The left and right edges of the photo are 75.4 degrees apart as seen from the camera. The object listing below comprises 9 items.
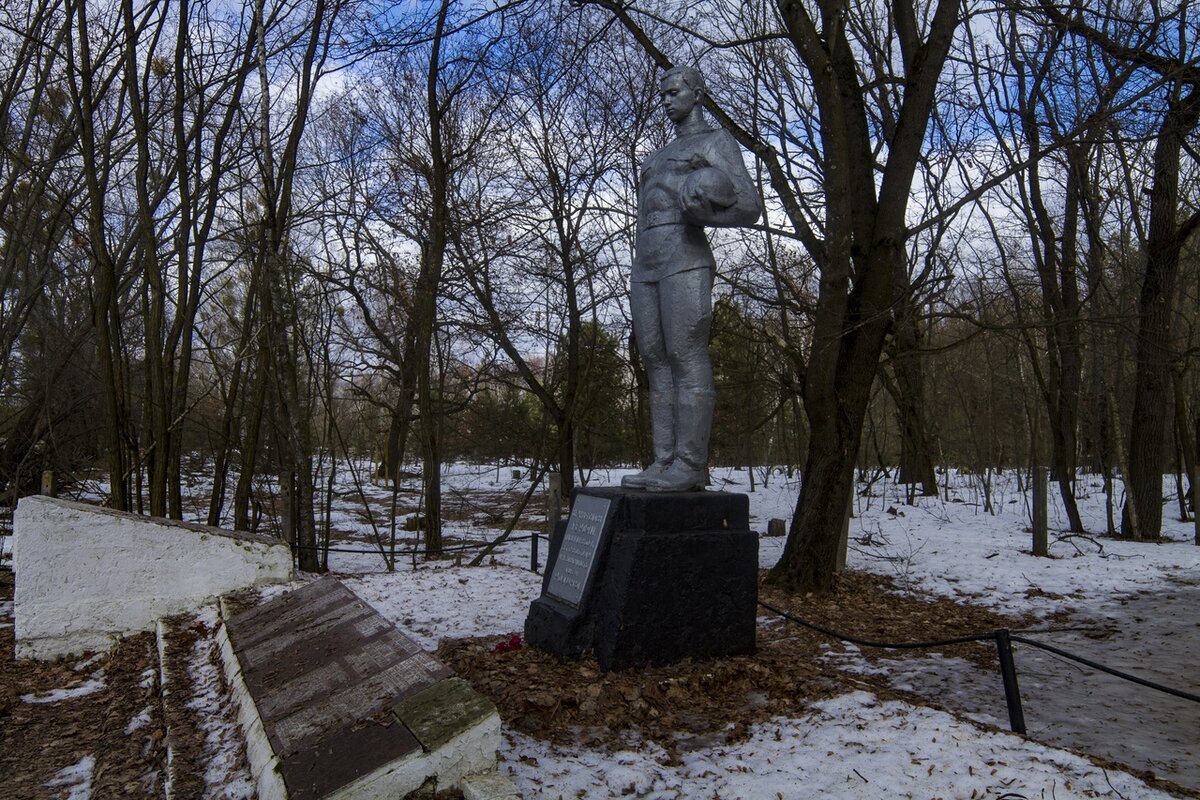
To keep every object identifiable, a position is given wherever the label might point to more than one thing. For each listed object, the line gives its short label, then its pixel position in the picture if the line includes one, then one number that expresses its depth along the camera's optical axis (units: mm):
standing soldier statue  4758
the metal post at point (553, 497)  9320
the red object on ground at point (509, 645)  4824
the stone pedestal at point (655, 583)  4363
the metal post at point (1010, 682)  3537
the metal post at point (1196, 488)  11420
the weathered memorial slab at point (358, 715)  2566
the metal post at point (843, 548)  9100
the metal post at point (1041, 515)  10148
